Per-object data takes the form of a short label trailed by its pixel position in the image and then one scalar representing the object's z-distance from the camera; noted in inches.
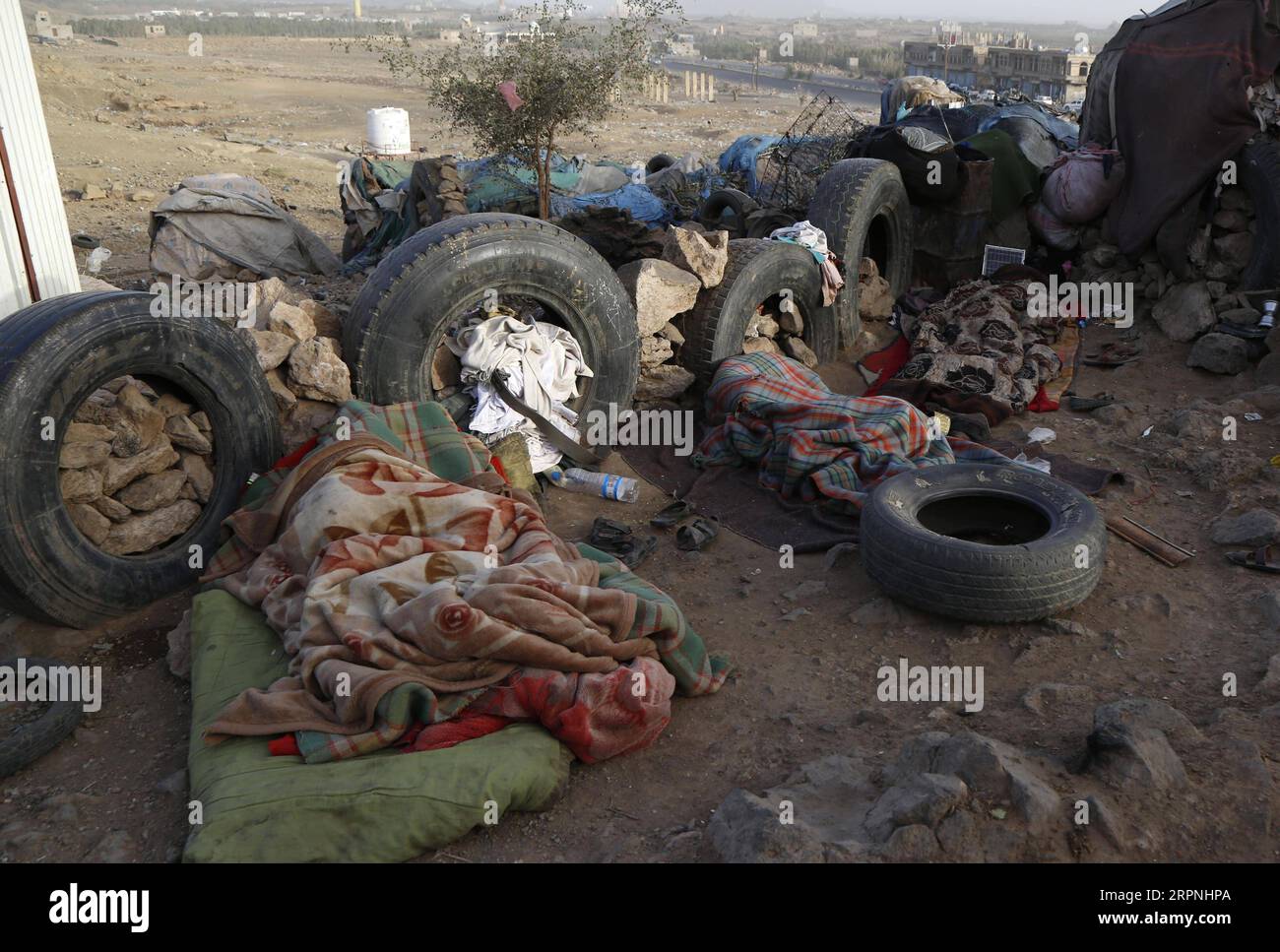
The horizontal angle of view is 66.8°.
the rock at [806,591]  176.7
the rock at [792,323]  277.0
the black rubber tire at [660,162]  439.8
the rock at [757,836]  98.9
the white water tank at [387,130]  611.5
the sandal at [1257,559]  174.4
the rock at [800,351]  278.7
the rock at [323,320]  210.1
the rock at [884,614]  164.1
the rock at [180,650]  148.5
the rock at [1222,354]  269.3
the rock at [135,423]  166.6
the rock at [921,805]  102.4
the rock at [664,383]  247.3
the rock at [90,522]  161.6
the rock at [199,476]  175.3
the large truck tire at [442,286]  199.3
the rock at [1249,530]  180.7
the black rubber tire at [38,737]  130.3
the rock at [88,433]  161.8
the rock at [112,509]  164.4
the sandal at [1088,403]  258.8
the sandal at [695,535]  194.5
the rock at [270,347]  191.6
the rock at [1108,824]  100.1
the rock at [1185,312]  286.7
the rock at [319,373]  193.8
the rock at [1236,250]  289.6
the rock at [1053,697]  135.5
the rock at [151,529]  165.3
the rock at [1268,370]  258.4
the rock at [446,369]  215.3
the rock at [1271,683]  134.4
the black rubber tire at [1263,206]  276.7
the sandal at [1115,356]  285.6
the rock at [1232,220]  290.8
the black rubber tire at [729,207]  319.3
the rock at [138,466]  164.7
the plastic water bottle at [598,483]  214.5
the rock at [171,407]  175.0
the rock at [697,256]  249.8
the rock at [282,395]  193.3
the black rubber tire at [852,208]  289.3
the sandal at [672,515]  202.2
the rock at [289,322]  199.2
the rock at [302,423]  192.2
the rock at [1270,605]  157.6
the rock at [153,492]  168.4
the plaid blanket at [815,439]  204.7
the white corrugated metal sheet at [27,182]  205.6
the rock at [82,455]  159.2
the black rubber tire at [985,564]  154.8
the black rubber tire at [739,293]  250.5
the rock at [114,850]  114.8
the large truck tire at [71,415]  147.8
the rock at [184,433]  173.6
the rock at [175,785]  124.5
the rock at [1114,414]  250.2
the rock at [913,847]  99.1
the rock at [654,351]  248.7
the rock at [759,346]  269.4
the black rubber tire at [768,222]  304.2
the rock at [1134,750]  107.9
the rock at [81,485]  159.3
